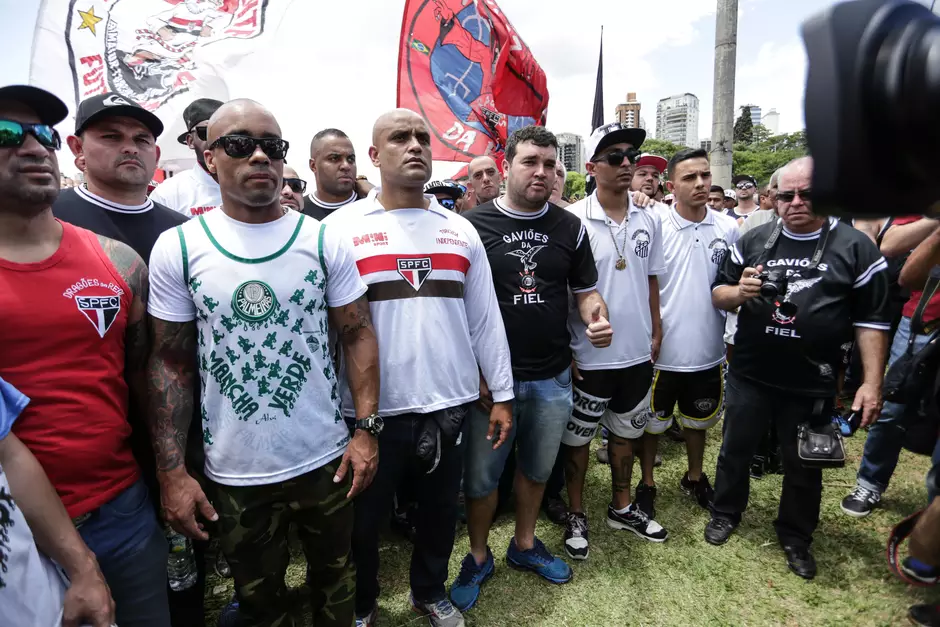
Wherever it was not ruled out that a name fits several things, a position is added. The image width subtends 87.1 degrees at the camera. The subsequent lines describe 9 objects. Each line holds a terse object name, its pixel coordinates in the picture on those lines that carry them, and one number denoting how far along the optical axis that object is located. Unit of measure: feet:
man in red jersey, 5.08
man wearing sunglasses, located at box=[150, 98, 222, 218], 11.02
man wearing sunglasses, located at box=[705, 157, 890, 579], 9.36
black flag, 35.78
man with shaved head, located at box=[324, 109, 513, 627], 7.41
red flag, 21.72
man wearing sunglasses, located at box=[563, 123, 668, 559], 10.34
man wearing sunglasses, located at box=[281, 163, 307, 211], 12.78
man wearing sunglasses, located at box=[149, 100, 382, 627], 5.97
